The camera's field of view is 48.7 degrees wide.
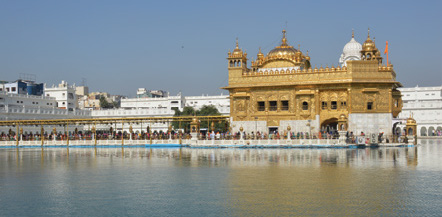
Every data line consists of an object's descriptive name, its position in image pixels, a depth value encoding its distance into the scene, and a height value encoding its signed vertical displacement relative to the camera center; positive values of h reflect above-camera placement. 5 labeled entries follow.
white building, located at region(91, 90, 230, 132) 84.56 +4.71
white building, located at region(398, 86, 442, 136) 83.56 +1.90
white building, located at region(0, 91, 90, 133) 69.88 +2.94
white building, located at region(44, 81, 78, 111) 87.75 +6.12
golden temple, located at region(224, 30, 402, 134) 41.66 +2.95
